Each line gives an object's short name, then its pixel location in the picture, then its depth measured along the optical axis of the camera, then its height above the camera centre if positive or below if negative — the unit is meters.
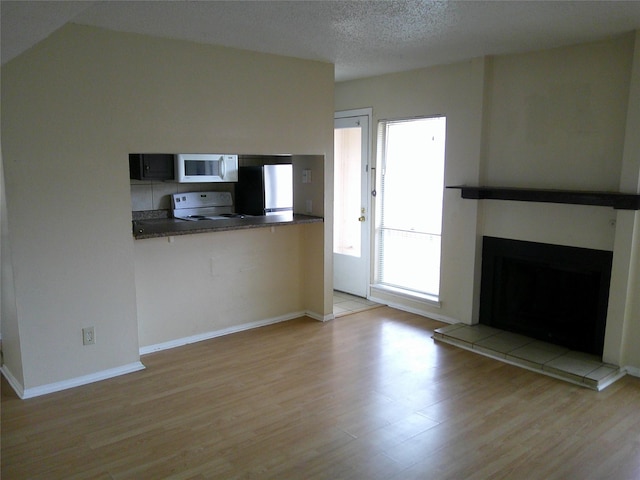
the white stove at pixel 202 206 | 4.85 -0.34
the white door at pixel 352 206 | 5.58 -0.39
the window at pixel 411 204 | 4.98 -0.33
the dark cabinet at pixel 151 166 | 4.40 +0.04
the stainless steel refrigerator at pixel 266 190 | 5.06 -0.18
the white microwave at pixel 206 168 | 4.57 +0.03
